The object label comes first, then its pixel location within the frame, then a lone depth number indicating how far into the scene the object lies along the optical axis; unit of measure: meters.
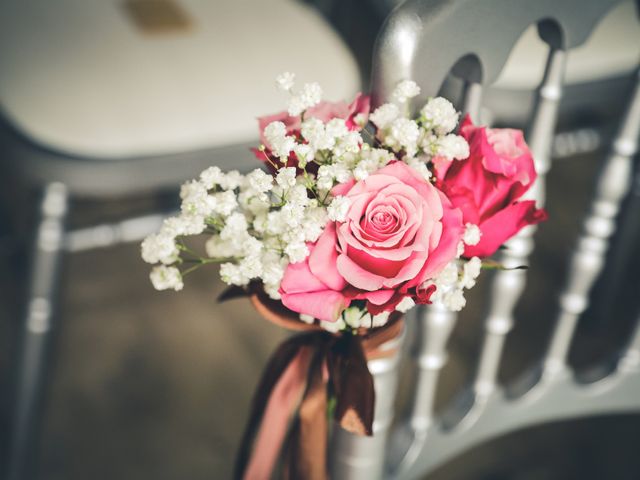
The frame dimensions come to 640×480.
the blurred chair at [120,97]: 0.97
